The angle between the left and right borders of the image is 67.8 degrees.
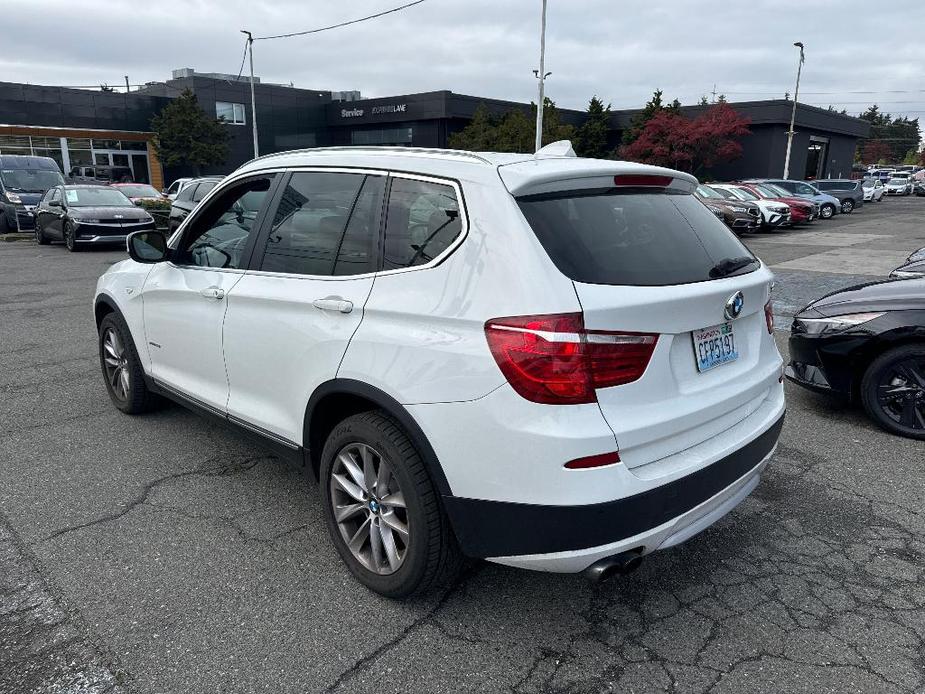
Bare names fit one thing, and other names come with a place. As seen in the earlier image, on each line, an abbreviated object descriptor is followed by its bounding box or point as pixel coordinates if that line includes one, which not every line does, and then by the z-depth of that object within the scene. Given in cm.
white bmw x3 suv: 228
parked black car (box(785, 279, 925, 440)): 458
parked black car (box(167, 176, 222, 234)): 1476
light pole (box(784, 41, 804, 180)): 4528
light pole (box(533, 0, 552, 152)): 3094
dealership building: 4112
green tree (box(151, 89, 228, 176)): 4188
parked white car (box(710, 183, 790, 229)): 2392
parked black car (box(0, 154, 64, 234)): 2048
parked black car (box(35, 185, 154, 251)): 1625
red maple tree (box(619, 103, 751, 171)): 4294
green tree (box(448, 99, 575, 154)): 4128
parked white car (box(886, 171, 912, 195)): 5900
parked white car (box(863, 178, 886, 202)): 4519
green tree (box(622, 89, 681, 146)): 4592
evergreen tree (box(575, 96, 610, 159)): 5053
